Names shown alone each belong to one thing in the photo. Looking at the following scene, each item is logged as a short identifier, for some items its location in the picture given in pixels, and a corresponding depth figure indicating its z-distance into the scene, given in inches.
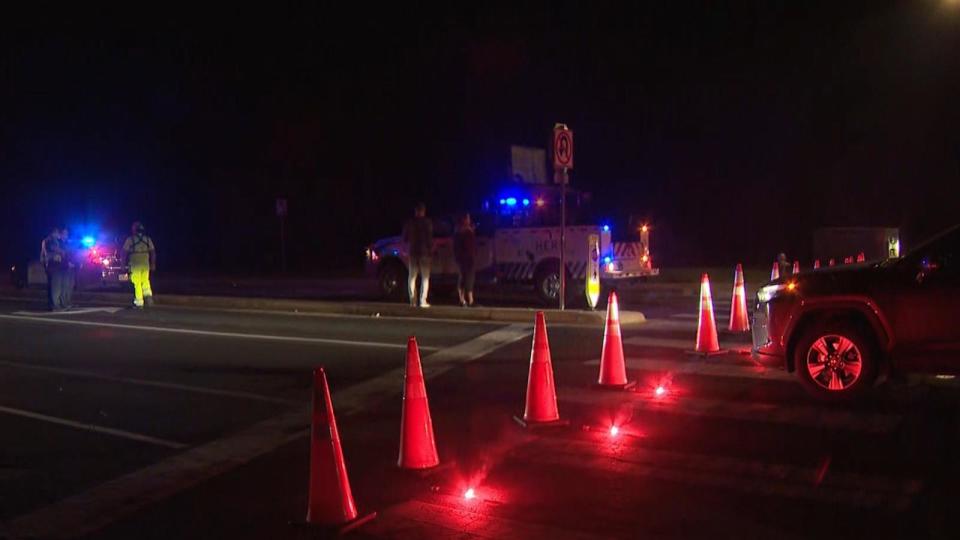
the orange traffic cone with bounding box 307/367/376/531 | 202.4
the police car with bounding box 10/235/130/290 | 927.7
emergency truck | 674.2
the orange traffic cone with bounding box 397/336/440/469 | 245.3
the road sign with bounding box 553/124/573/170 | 551.5
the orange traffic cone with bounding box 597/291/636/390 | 345.1
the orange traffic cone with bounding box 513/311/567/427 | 292.4
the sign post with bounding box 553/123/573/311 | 552.4
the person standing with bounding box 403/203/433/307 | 638.5
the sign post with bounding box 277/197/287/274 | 1079.0
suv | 287.1
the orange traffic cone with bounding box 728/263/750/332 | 480.2
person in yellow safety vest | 698.2
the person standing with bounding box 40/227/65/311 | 727.1
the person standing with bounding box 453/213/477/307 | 641.6
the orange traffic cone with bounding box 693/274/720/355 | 413.1
